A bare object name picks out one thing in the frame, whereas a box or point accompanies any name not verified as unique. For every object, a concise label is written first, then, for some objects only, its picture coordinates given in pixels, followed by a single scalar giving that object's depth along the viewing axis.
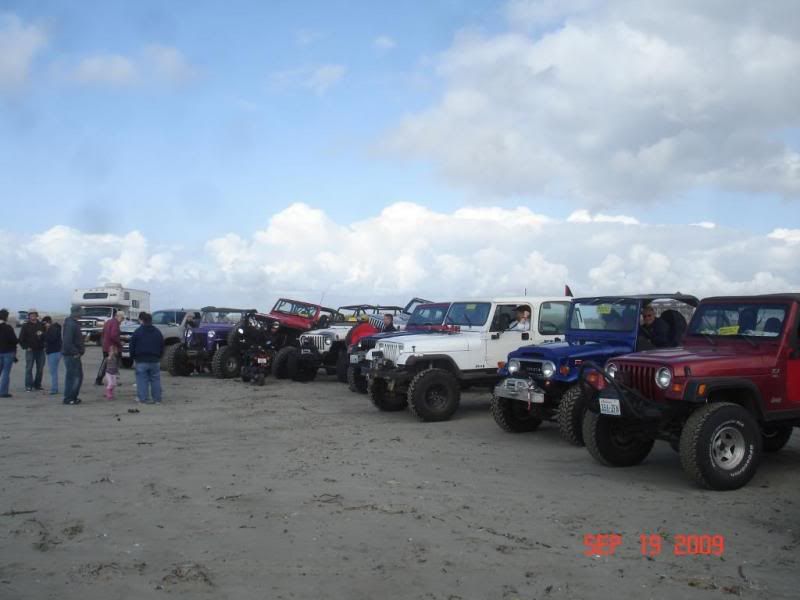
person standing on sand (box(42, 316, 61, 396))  13.70
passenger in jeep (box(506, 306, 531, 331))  11.61
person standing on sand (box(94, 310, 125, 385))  13.52
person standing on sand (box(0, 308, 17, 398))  13.35
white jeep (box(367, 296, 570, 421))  11.12
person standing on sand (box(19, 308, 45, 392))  13.99
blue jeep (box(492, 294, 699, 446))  9.09
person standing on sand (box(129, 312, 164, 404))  12.64
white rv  29.08
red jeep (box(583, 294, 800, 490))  6.70
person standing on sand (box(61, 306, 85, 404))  12.51
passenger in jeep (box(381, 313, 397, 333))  15.34
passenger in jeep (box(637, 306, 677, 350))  9.12
